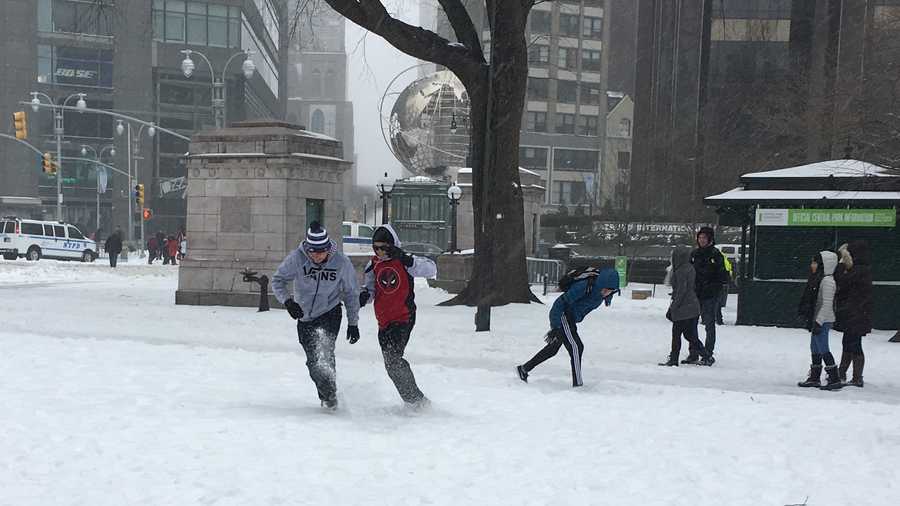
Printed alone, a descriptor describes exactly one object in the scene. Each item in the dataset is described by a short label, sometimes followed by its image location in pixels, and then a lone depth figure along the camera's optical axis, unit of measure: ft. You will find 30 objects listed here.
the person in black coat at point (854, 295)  30.58
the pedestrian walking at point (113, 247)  113.19
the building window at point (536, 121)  255.91
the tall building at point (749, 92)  88.63
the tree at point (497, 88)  51.39
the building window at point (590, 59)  258.98
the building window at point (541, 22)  252.21
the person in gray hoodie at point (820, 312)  30.81
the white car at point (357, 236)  118.62
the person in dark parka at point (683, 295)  34.40
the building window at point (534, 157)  253.03
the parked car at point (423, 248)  102.42
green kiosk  49.24
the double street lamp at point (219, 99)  93.50
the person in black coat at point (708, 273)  36.63
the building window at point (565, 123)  258.78
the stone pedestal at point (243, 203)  55.62
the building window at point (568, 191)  256.93
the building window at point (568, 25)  254.06
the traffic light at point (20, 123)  101.09
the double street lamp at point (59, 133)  141.18
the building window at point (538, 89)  255.50
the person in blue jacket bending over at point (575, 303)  28.71
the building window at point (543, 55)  252.62
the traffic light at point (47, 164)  136.31
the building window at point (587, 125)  262.02
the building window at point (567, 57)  256.32
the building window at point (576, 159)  257.96
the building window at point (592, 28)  257.75
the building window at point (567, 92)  257.55
